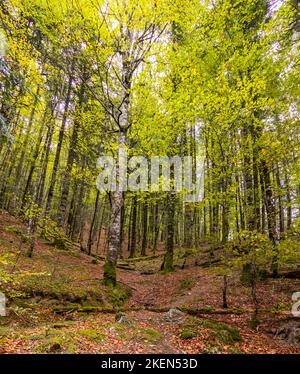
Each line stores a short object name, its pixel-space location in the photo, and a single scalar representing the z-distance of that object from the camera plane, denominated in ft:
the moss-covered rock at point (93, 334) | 15.72
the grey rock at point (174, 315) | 21.53
